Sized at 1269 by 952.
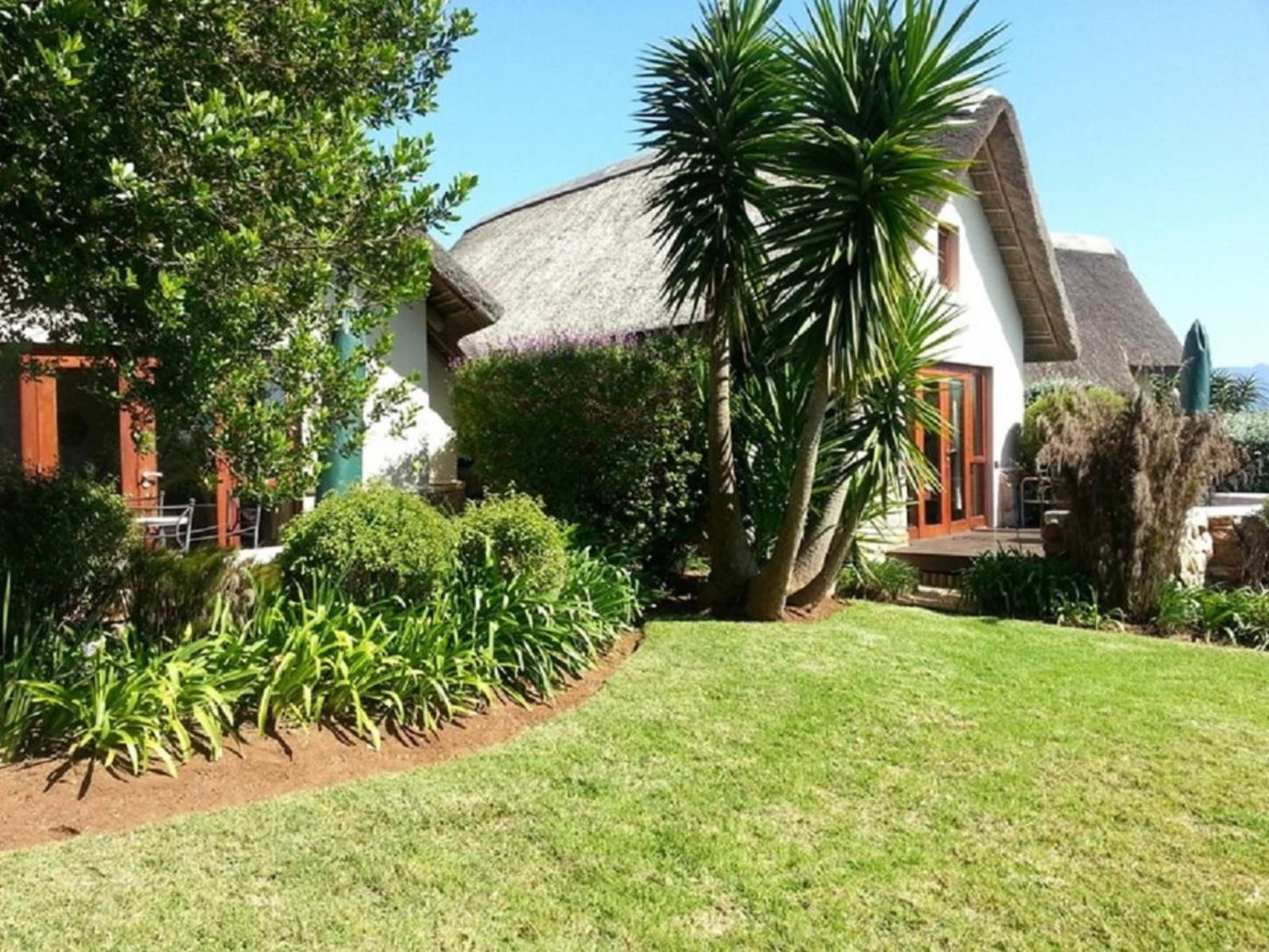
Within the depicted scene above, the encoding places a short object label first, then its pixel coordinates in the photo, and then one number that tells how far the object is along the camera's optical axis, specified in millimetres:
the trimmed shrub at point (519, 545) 6520
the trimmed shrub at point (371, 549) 5770
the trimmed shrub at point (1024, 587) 8977
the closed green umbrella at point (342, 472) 7852
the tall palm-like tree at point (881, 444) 8227
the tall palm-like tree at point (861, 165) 6887
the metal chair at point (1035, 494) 12961
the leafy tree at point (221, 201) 3506
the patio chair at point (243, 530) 9543
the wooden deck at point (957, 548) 10898
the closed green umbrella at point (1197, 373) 12781
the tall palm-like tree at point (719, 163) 7918
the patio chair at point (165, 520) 8492
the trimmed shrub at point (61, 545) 5254
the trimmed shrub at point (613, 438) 8656
